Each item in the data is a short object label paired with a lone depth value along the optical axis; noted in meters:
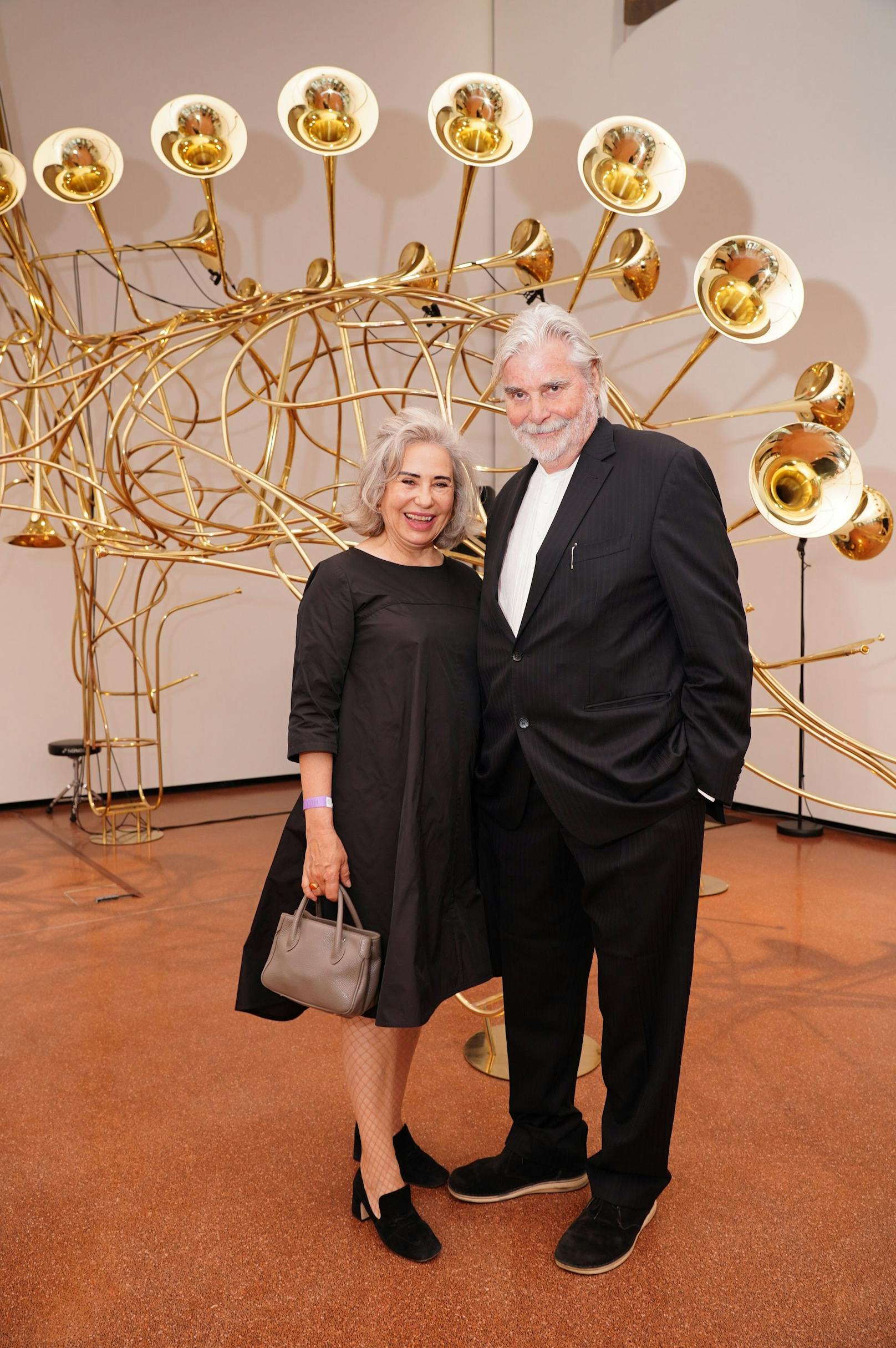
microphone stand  5.93
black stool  6.33
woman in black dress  1.94
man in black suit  1.80
